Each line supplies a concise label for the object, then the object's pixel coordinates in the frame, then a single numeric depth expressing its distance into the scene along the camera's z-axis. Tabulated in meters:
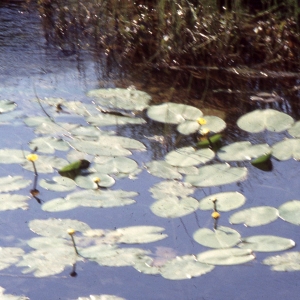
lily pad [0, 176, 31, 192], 6.62
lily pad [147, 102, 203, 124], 7.35
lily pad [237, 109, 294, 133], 7.21
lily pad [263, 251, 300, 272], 5.94
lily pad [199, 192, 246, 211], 6.41
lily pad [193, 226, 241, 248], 6.12
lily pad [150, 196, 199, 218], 6.38
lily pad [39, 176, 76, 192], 6.63
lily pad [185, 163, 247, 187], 6.66
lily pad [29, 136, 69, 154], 7.01
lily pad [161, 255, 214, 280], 5.91
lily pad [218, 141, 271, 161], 6.91
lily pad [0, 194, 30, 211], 6.46
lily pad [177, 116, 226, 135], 7.22
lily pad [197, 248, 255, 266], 5.99
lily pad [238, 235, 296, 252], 6.06
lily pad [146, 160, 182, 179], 6.74
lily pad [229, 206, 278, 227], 6.28
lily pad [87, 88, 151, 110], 7.58
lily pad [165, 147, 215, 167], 6.85
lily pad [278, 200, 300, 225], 6.28
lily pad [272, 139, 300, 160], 6.90
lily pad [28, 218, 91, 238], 6.23
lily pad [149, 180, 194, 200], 6.54
